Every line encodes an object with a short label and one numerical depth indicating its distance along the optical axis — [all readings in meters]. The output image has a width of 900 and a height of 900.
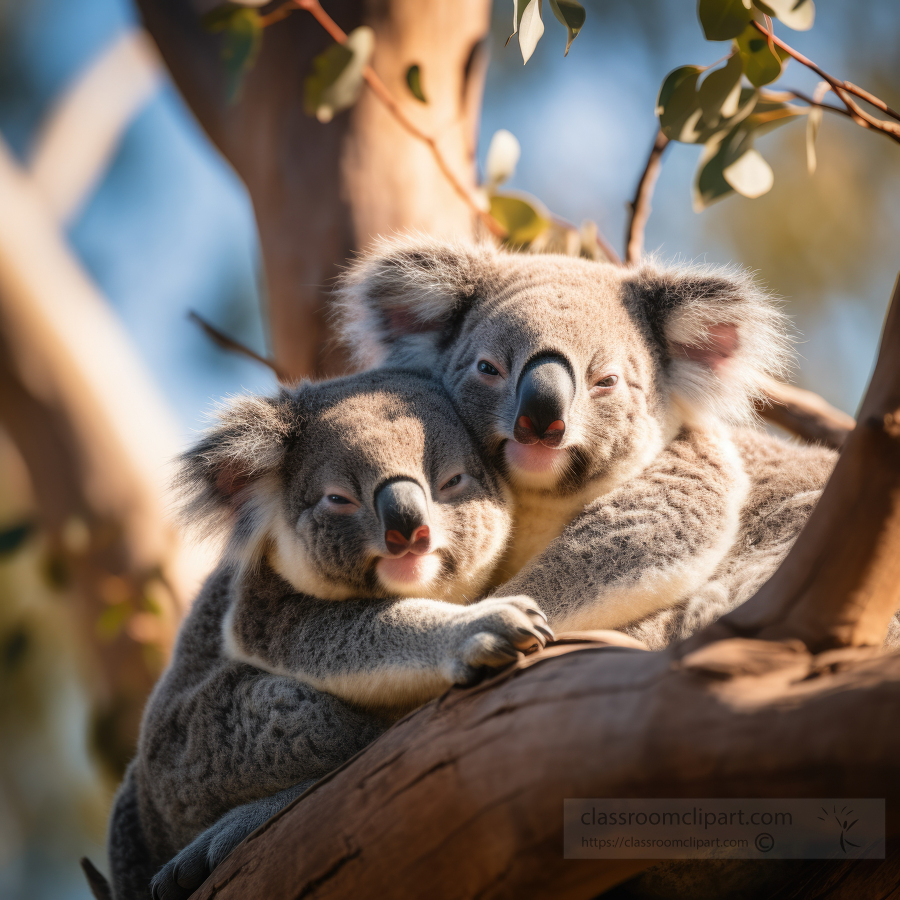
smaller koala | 3.61
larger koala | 3.83
